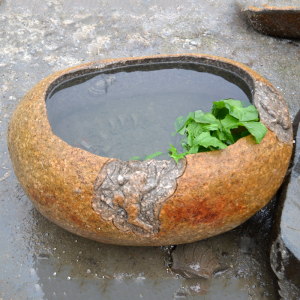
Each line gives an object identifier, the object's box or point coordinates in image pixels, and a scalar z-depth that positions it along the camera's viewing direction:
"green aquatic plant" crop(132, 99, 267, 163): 1.15
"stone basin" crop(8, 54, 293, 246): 1.13
